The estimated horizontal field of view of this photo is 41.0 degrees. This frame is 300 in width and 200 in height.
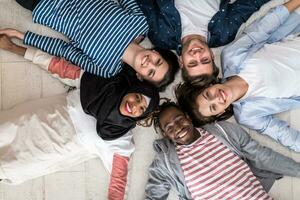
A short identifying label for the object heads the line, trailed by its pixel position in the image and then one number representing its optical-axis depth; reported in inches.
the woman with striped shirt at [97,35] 55.0
